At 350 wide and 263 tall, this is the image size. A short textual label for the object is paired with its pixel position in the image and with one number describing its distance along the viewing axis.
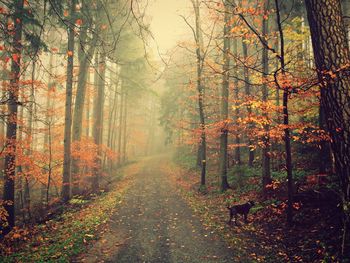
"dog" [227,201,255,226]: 8.68
